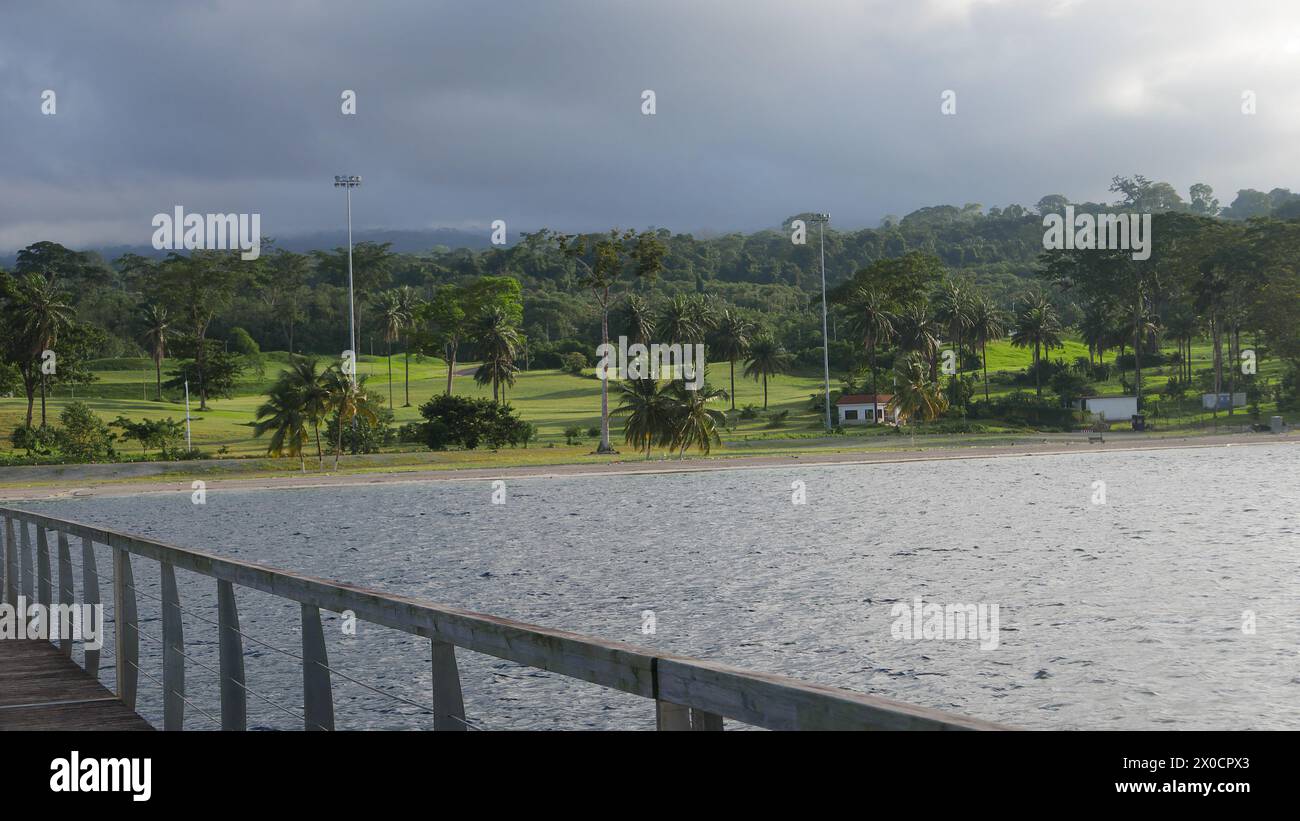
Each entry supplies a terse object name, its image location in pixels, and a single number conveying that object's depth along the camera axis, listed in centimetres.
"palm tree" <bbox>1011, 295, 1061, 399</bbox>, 12144
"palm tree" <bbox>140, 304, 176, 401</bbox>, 11394
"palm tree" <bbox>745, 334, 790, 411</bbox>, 11619
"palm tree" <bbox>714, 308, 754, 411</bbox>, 12156
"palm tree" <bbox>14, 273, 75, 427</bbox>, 8969
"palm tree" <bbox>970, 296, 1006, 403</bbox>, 12144
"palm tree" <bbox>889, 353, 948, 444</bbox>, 9050
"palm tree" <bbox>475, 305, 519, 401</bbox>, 10706
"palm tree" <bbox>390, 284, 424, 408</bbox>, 12455
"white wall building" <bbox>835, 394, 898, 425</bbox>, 10700
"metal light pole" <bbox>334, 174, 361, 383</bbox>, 8650
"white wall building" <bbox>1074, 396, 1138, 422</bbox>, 10031
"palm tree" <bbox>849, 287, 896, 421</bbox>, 11256
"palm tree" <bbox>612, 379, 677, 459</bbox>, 7444
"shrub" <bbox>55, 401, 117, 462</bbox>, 6862
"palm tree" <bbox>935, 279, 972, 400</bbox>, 12050
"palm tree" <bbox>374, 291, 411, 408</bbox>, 12381
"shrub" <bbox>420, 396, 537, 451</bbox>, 7875
